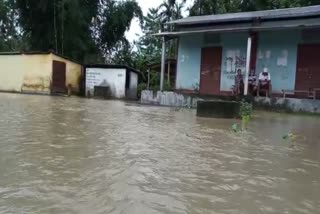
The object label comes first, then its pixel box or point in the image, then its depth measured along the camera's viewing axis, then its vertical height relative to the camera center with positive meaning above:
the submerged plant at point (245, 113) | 6.26 -0.51
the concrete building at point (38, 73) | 13.16 +0.76
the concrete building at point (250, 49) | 9.11 +1.97
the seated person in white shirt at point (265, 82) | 9.47 +0.57
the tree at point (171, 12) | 18.46 +6.64
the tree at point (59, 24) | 15.19 +4.28
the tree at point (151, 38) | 19.88 +5.20
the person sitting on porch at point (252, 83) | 9.63 +0.52
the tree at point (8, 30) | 19.08 +5.04
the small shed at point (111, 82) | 12.99 +0.42
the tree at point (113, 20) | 17.05 +5.10
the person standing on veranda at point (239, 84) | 9.59 +0.45
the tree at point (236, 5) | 13.78 +6.16
